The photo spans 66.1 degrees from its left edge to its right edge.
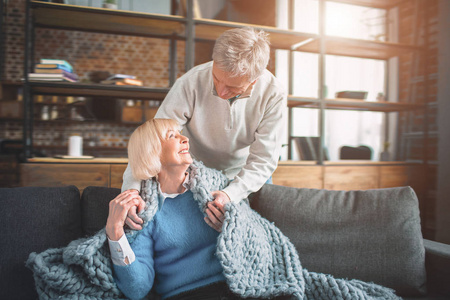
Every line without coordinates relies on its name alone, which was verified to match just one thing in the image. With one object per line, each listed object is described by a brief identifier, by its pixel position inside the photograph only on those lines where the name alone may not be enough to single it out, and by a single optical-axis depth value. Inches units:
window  172.6
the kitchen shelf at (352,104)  120.4
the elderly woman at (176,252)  46.1
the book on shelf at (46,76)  100.0
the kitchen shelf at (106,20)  100.7
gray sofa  51.2
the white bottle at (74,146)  107.0
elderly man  62.9
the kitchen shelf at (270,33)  110.3
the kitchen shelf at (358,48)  123.8
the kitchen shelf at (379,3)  138.1
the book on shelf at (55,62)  100.4
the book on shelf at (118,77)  106.0
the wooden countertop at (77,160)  97.9
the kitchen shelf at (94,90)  100.7
